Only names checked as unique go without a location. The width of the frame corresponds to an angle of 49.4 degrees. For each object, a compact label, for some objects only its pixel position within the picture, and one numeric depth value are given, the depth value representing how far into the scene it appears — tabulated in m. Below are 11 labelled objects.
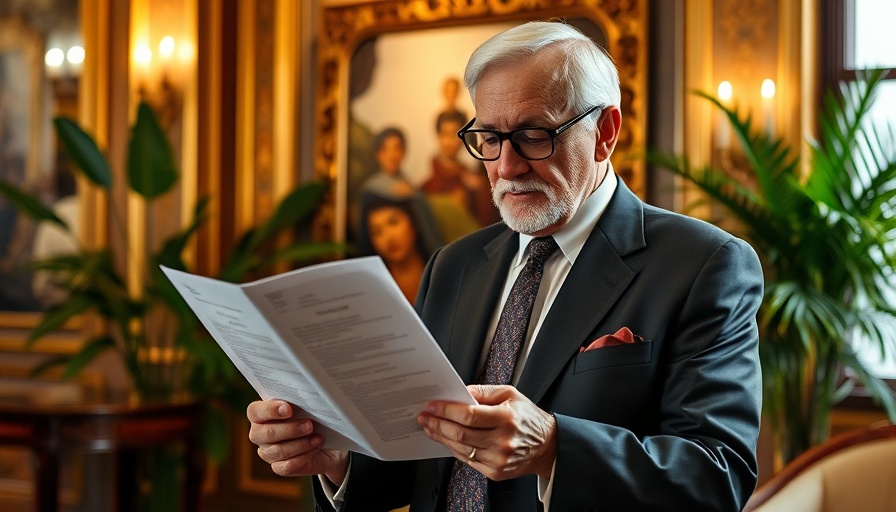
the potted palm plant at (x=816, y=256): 3.44
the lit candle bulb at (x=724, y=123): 4.23
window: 4.25
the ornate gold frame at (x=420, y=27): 4.38
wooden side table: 4.34
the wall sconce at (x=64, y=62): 5.71
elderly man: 1.57
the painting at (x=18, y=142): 5.80
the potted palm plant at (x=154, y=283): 4.80
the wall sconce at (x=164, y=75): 5.32
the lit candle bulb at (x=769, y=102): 4.17
